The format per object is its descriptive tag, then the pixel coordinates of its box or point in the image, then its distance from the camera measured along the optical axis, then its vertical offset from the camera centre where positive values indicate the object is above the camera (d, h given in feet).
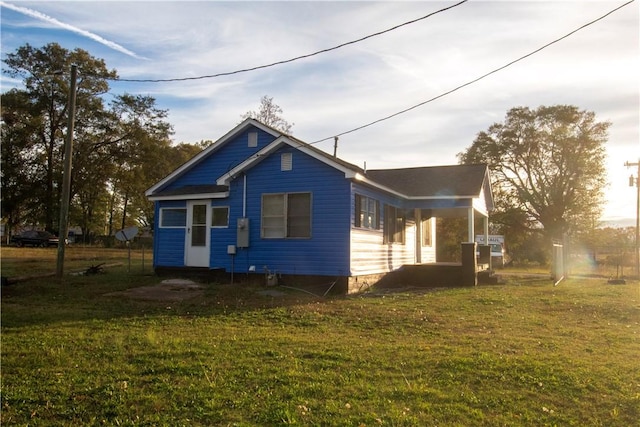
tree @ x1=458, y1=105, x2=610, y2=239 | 131.44 +22.32
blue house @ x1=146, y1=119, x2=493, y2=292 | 45.39 +3.45
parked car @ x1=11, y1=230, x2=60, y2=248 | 126.72 +0.87
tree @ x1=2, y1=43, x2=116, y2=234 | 127.34 +34.74
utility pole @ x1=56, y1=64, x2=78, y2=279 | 46.59 +5.94
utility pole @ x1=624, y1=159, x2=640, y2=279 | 95.48 +10.95
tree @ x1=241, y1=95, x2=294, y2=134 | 124.88 +32.44
